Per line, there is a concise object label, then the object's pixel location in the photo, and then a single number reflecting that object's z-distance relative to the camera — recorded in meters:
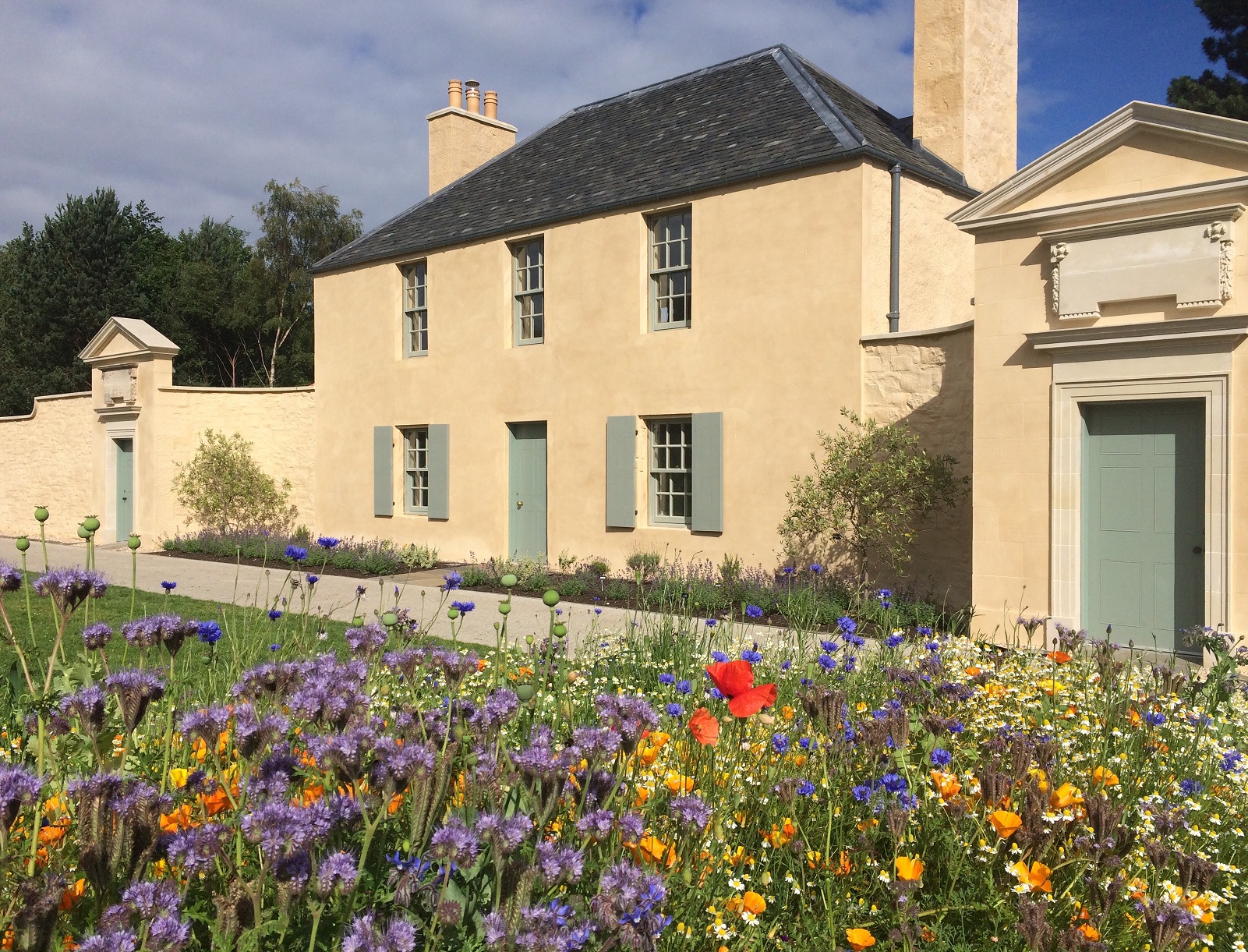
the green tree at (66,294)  31.41
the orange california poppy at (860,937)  2.02
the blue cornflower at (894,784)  2.36
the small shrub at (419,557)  15.11
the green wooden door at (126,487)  19.08
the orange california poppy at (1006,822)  2.17
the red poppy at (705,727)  2.51
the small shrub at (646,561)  12.56
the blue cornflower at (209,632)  2.87
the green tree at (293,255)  32.12
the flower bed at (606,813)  1.58
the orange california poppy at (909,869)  2.17
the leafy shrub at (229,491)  17.98
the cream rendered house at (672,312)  11.25
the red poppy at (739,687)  2.67
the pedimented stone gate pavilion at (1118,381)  7.66
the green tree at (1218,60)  21.47
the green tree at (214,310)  33.06
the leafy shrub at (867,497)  10.29
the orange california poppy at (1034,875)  2.18
